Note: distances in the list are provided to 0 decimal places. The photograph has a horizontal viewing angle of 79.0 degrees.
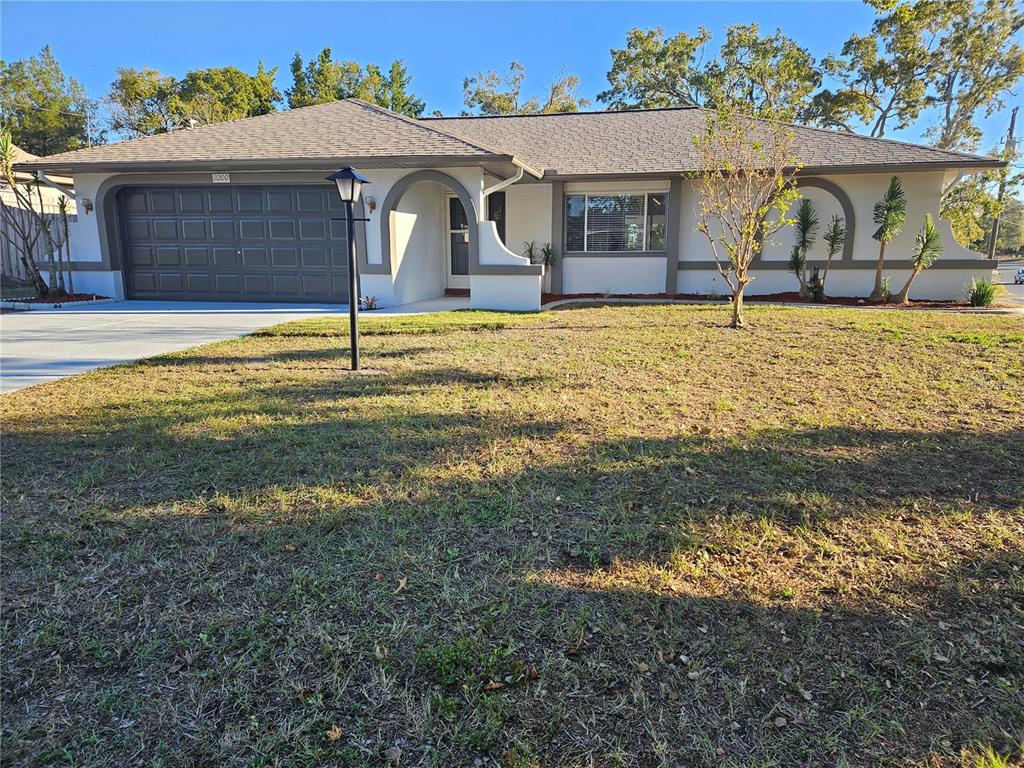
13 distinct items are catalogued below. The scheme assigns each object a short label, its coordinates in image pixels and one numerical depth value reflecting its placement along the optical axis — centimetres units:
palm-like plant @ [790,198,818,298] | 1357
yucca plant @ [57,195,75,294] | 1367
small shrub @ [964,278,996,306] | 1291
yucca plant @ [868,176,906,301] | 1275
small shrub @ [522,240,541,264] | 1521
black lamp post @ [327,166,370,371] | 631
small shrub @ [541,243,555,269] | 1501
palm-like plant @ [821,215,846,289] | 1349
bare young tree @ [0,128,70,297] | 1289
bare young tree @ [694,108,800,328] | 957
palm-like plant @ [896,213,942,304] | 1261
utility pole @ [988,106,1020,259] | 2428
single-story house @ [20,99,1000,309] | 1250
